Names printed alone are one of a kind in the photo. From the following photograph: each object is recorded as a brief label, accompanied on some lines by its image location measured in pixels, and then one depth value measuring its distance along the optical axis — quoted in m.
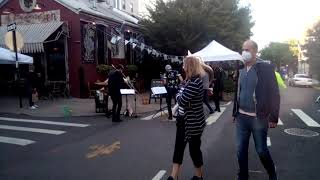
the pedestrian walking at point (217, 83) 9.91
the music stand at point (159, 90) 8.93
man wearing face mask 3.44
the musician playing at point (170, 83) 8.41
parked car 23.94
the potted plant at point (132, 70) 17.18
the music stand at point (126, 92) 9.12
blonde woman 3.56
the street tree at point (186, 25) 17.15
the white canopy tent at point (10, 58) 10.68
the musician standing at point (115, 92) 8.25
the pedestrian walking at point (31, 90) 10.23
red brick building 13.47
